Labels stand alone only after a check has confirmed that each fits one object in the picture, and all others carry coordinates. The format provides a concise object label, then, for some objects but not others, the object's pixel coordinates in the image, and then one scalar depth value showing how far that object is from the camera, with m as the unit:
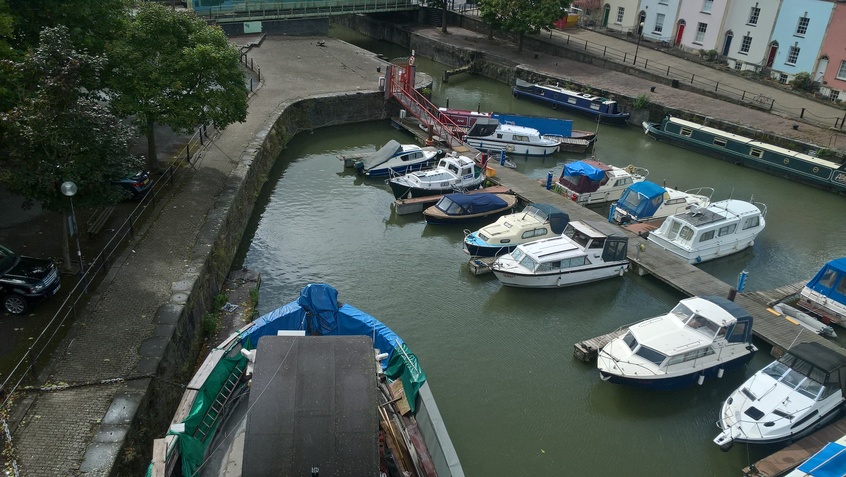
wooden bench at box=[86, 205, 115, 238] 22.73
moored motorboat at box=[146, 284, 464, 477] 11.37
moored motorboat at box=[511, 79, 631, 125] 45.41
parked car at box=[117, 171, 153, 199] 25.14
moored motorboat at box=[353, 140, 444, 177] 35.16
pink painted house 44.44
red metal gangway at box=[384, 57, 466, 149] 41.28
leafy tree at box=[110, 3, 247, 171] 25.30
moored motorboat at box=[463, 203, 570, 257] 27.56
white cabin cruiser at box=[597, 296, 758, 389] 20.23
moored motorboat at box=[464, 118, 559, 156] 39.28
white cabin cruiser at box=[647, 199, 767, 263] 28.39
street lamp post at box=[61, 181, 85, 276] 17.77
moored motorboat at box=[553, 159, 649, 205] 33.34
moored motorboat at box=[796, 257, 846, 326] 24.59
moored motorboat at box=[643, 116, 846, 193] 36.69
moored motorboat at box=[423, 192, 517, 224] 30.42
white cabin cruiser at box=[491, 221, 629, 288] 25.59
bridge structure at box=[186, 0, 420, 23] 52.44
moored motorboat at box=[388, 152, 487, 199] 32.28
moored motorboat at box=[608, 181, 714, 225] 31.22
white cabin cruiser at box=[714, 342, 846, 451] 18.15
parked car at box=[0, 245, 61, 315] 18.11
